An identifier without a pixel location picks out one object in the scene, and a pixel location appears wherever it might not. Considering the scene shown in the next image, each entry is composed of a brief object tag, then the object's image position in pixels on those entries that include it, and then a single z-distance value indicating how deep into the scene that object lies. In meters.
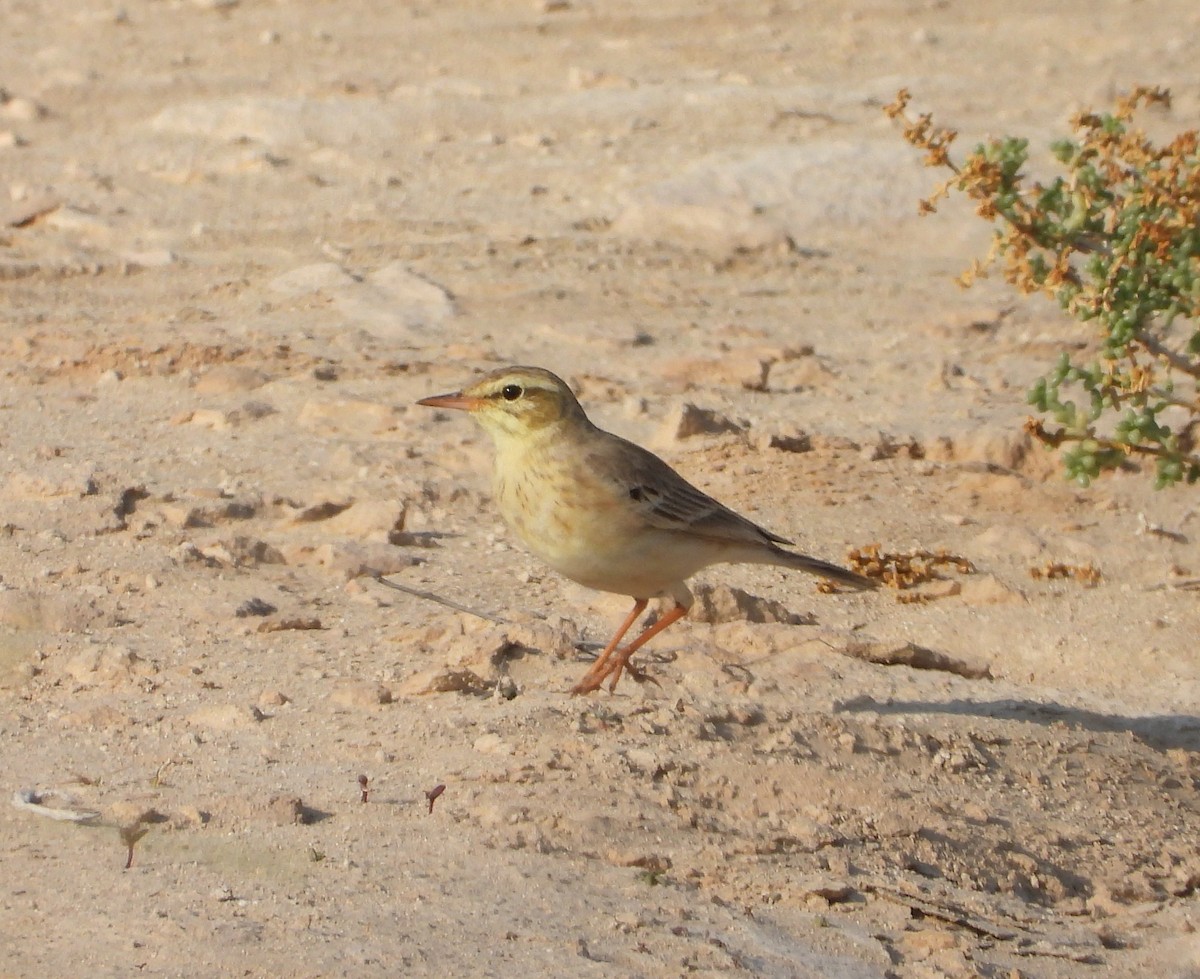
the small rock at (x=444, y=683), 11.08
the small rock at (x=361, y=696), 10.92
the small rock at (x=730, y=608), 13.20
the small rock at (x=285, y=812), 9.33
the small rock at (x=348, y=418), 15.95
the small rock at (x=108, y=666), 11.14
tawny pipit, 11.42
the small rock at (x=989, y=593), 14.12
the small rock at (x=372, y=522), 13.87
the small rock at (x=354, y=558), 13.20
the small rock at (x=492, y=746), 10.21
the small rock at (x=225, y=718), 10.58
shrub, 12.70
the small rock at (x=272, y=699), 10.86
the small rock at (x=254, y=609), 12.16
